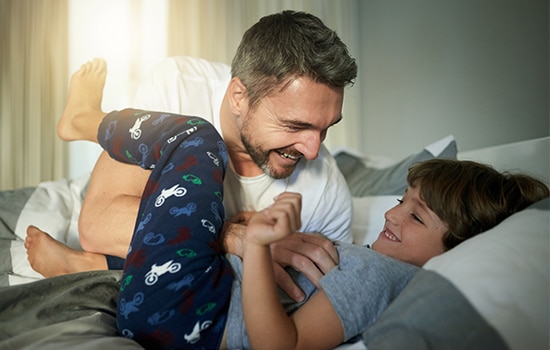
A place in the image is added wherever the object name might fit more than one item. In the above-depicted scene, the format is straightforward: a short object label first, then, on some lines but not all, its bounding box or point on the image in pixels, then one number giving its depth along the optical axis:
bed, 0.48
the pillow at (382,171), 1.05
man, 0.67
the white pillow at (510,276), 0.49
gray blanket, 0.52
